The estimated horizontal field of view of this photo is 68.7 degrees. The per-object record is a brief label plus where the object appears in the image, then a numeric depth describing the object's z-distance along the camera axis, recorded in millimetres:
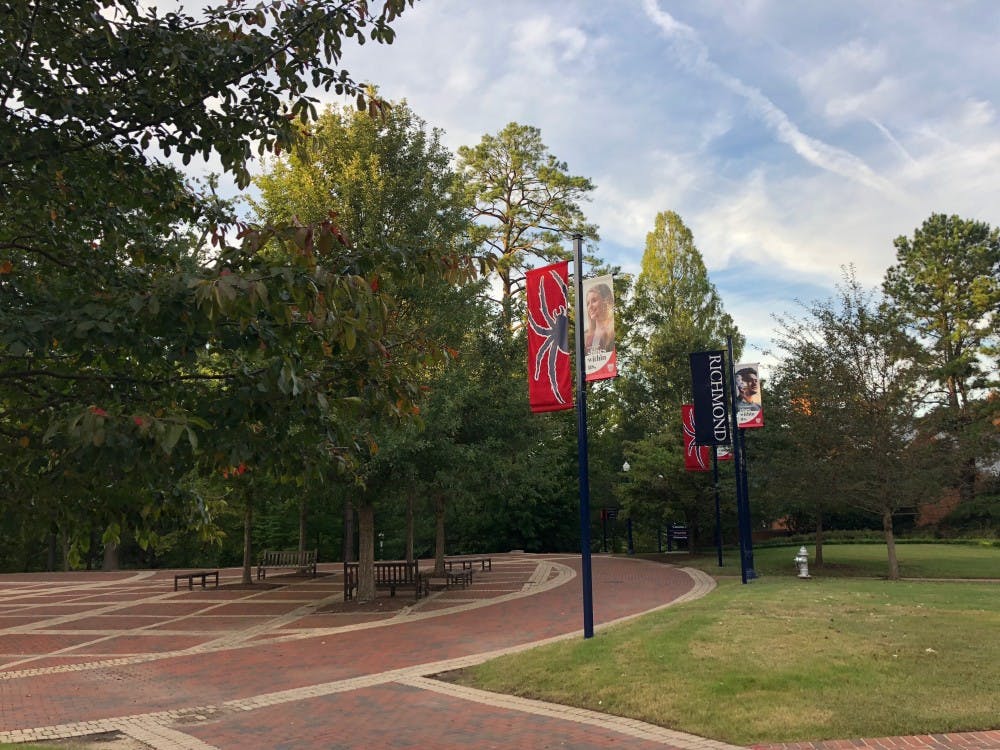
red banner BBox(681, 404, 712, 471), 24078
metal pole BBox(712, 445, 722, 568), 24941
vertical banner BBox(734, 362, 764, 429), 18750
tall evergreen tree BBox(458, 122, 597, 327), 36438
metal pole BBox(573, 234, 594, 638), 10648
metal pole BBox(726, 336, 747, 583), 18828
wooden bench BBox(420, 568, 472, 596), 20547
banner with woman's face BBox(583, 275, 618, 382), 10609
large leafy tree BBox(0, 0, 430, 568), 3287
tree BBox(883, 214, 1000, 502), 39906
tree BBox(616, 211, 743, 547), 29562
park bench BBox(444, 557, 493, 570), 26008
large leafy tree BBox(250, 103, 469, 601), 17688
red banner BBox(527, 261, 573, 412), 10695
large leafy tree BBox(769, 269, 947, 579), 19125
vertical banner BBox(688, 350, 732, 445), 18688
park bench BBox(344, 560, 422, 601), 18297
